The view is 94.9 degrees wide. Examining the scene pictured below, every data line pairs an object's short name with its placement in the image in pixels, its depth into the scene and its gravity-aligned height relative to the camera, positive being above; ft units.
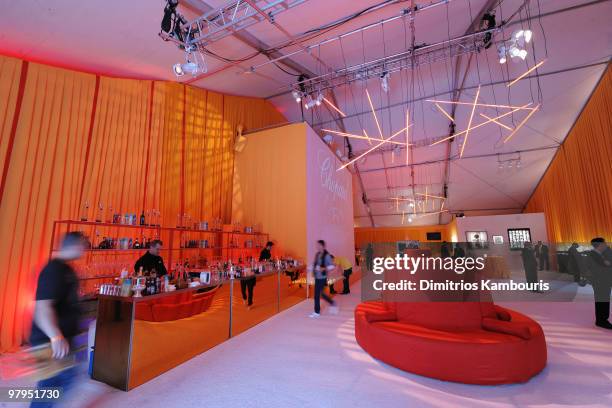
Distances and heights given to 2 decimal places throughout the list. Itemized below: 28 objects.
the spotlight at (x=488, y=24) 19.16 +15.07
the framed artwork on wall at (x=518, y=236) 44.47 +1.23
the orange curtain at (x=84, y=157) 12.75 +5.36
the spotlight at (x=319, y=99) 23.68 +12.28
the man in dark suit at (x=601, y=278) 14.29 -1.80
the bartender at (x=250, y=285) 19.22 -2.71
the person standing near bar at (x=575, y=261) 29.30 -1.93
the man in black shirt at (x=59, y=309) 5.85 -1.31
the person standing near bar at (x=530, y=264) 24.55 -1.76
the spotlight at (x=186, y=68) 15.24 +9.68
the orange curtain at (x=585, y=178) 26.76 +7.65
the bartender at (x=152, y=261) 14.41 -0.74
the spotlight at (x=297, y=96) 23.98 +12.78
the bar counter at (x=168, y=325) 9.00 -4.02
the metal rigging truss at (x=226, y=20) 14.92 +12.52
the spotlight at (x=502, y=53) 17.83 +12.12
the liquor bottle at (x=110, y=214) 16.42 +1.92
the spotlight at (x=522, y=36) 15.78 +11.85
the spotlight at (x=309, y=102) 24.32 +12.30
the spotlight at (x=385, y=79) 21.35 +12.47
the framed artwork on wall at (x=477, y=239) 46.85 +0.88
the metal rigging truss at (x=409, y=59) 20.83 +14.68
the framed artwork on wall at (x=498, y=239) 46.14 +0.83
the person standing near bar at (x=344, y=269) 25.04 -2.14
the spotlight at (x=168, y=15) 13.84 +11.53
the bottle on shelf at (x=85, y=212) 14.26 +1.85
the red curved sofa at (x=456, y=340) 8.64 -3.17
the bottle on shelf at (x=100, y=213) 14.95 +1.86
